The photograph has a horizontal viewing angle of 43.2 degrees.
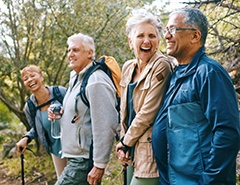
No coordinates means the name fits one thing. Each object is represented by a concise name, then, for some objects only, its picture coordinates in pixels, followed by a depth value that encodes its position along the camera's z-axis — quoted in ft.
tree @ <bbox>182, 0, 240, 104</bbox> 12.05
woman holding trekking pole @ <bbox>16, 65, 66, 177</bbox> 9.99
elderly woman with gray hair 6.73
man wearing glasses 5.10
